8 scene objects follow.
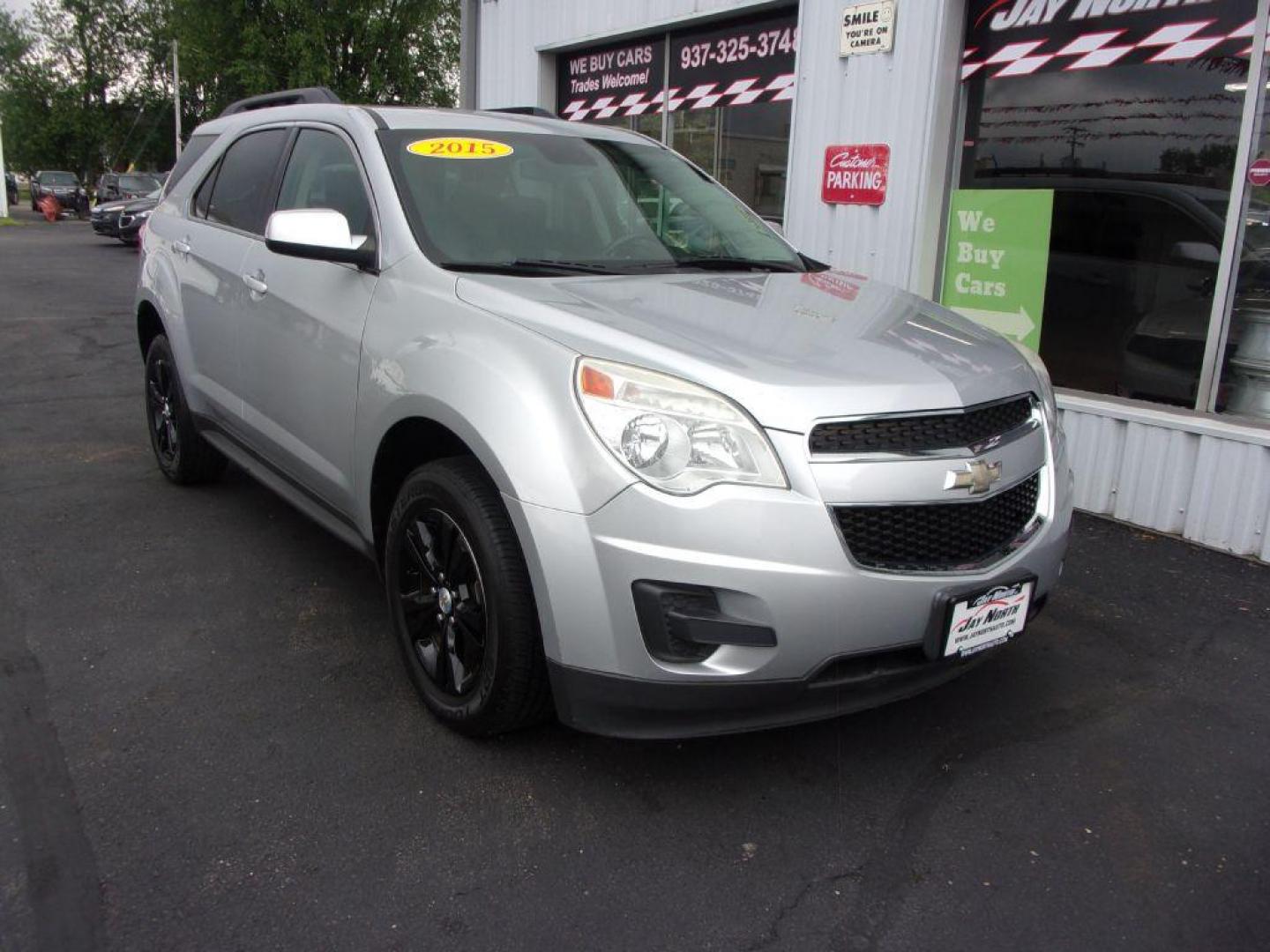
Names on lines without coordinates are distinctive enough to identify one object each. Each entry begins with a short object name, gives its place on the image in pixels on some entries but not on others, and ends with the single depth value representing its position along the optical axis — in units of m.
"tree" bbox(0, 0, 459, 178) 27.31
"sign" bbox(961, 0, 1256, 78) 4.95
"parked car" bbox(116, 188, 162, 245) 22.17
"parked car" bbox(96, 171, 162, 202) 29.48
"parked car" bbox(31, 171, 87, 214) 40.28
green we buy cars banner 5.76
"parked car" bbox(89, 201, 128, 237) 24.41
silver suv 2.38
